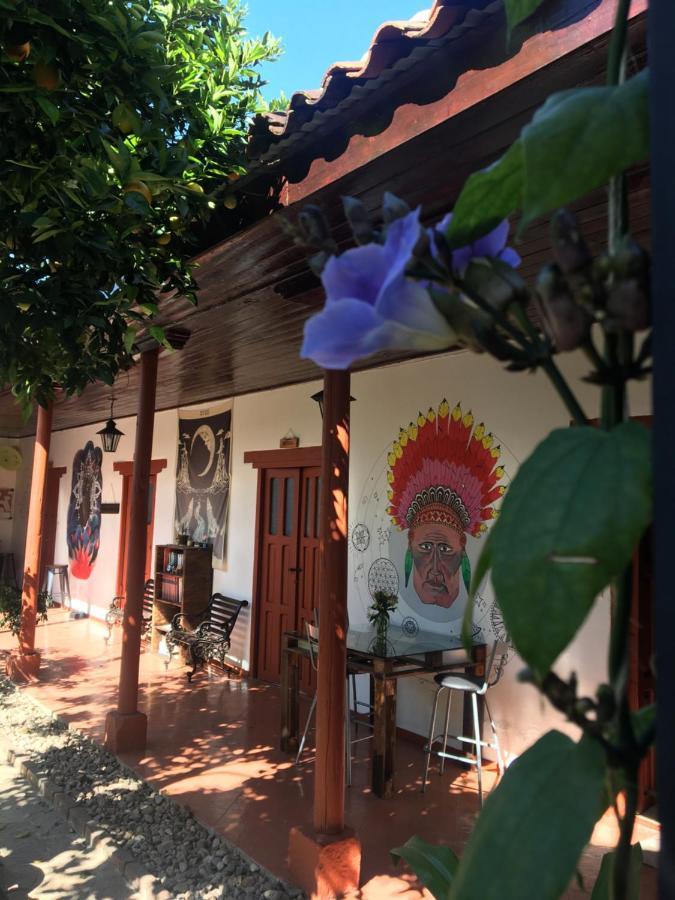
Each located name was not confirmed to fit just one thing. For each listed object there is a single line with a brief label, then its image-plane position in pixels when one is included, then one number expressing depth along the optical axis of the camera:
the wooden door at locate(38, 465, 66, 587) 12.20
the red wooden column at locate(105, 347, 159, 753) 4.96
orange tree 1.90
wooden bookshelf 7.87
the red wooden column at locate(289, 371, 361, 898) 3.16
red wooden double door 6.78
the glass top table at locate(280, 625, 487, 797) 4.35
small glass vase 4.93
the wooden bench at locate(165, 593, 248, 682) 7.10
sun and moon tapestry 7.93
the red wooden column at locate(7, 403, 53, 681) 6.88
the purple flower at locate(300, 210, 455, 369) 0.34
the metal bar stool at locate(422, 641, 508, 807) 4.28
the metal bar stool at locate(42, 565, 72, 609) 11.47
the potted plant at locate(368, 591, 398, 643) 5.02
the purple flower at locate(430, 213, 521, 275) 0.38
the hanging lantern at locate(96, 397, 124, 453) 7.62
